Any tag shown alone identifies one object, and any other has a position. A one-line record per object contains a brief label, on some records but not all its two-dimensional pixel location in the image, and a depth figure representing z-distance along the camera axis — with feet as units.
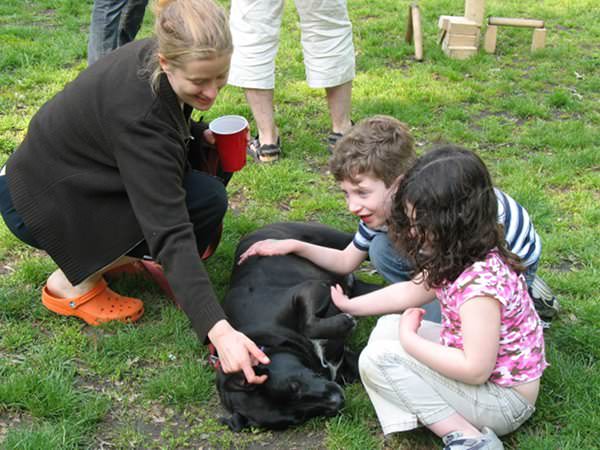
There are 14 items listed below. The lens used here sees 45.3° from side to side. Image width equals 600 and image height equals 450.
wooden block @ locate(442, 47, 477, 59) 26.07
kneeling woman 9.82
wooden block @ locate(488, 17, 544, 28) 26.76
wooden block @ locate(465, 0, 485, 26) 27.12
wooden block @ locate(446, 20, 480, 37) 25.89
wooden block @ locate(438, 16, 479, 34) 25.96
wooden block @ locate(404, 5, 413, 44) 27.48
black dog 10.12
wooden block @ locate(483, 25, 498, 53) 26.71
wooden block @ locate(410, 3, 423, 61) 25.78
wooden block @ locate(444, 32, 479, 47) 26.13
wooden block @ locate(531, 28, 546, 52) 26.84
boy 10.44
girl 8.48
